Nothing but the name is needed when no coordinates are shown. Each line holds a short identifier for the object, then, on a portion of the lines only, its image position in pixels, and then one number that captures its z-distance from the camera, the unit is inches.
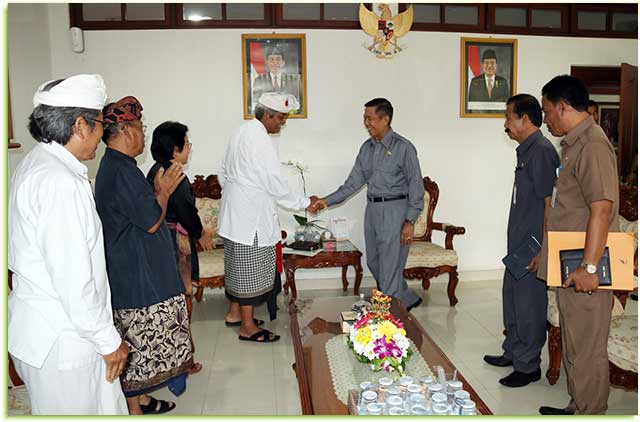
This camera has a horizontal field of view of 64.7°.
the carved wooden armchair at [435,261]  168.9
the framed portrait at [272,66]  184.1
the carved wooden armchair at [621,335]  91.8
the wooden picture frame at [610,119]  222.7
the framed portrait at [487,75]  193.2
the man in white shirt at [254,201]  131.6
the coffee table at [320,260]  161.2
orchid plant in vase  172.6
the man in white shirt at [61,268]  56.0
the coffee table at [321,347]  75.8
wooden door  186.5
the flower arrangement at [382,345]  83.0
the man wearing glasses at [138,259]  82.9
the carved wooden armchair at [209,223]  160.1
